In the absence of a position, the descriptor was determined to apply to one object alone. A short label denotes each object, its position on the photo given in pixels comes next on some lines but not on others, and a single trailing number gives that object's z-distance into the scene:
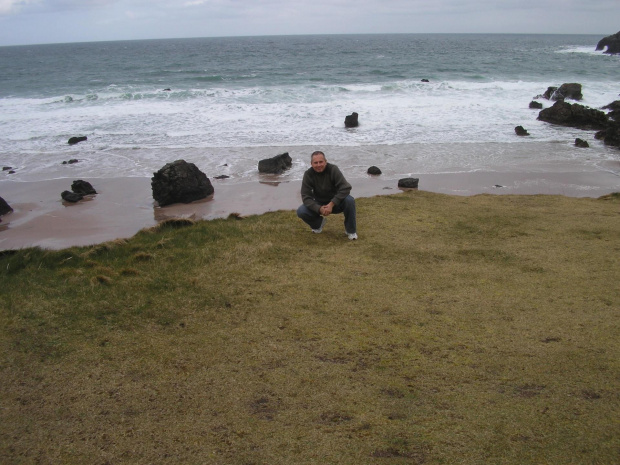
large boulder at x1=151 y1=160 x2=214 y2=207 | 10.56
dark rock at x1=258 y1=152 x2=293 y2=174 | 12.72
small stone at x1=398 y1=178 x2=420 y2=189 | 10.95
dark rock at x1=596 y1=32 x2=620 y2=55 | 65.06
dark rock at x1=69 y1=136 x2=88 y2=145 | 17.12
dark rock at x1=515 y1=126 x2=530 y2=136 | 17.30
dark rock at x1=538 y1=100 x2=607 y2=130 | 18.98
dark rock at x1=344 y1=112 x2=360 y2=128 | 19.42
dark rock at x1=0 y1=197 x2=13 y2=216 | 9.93
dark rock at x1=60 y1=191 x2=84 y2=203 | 10.79
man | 6.39
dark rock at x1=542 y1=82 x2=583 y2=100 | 26.23
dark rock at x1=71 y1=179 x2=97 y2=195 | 11.16
